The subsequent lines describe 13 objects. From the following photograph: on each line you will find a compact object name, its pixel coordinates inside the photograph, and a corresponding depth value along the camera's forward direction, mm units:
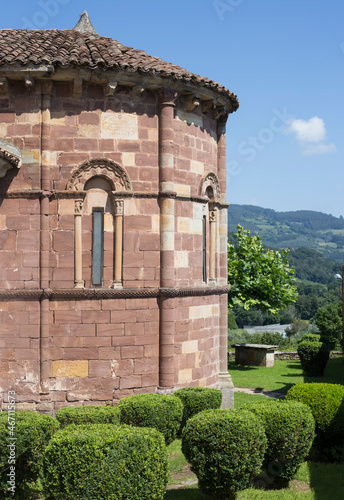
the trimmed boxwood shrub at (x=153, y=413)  11523
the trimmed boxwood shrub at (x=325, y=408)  11328
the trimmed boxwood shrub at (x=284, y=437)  9844
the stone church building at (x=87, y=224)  13094
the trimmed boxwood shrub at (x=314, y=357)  24906
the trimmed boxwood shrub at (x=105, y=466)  7777
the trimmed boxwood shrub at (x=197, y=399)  12828
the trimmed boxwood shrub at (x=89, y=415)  10594
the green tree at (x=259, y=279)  29781
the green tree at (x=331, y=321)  49250
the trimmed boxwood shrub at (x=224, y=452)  8781
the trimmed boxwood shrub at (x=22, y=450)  8867
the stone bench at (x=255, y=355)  28891
